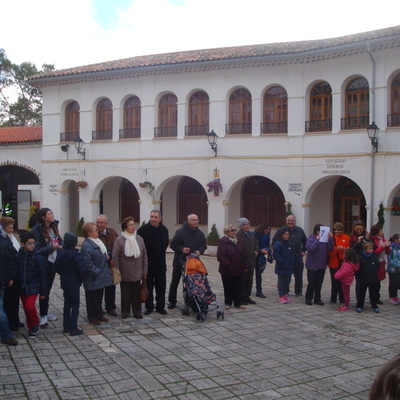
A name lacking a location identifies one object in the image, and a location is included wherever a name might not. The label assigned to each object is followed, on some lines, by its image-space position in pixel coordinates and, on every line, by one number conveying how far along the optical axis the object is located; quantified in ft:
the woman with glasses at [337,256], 34.19
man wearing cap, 33.53
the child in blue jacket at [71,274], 25.26
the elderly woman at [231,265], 31.55
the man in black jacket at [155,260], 30.22
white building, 56.24
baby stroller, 29.19
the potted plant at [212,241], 63.37
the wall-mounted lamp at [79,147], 71.96
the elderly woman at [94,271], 26.40
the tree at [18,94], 156.46
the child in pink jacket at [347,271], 32.32
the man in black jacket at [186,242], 30.91
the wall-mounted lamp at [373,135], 53.42
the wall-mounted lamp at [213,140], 63.16
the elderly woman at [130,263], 28.40
